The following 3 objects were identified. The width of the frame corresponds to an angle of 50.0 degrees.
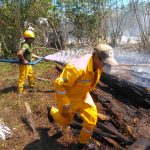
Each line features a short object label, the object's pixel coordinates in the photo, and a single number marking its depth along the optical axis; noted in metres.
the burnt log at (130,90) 3.34
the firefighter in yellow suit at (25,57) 3.64
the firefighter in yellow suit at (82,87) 2.14
